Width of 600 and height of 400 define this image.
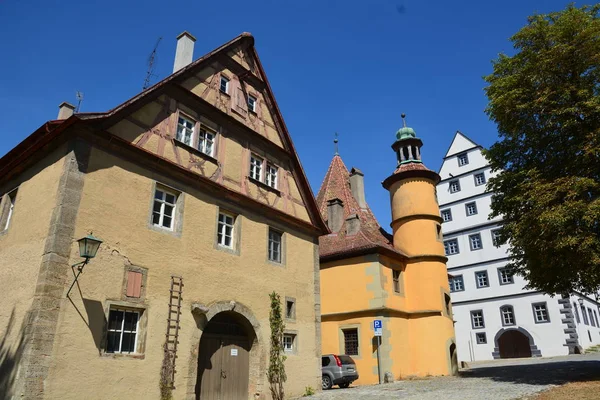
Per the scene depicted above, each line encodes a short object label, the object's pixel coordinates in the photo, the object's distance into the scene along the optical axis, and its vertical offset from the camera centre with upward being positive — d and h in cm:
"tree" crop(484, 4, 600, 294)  1358 +704
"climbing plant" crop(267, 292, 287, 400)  1316 +31
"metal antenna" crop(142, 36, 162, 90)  1498 +974
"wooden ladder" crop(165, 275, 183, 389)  1049 +105
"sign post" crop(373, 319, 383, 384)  1899 +142
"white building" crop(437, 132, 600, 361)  3186 +464
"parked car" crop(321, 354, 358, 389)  1742 -25
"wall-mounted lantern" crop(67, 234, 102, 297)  891 +225
